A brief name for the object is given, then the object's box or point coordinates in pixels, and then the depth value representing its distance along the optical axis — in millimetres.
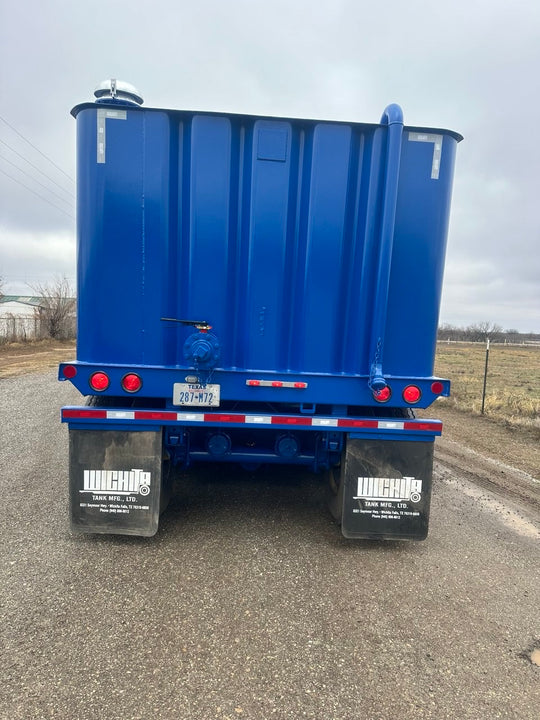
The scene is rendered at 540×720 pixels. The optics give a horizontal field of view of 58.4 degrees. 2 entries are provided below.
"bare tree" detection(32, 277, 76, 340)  30250
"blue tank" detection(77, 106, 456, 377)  3484
